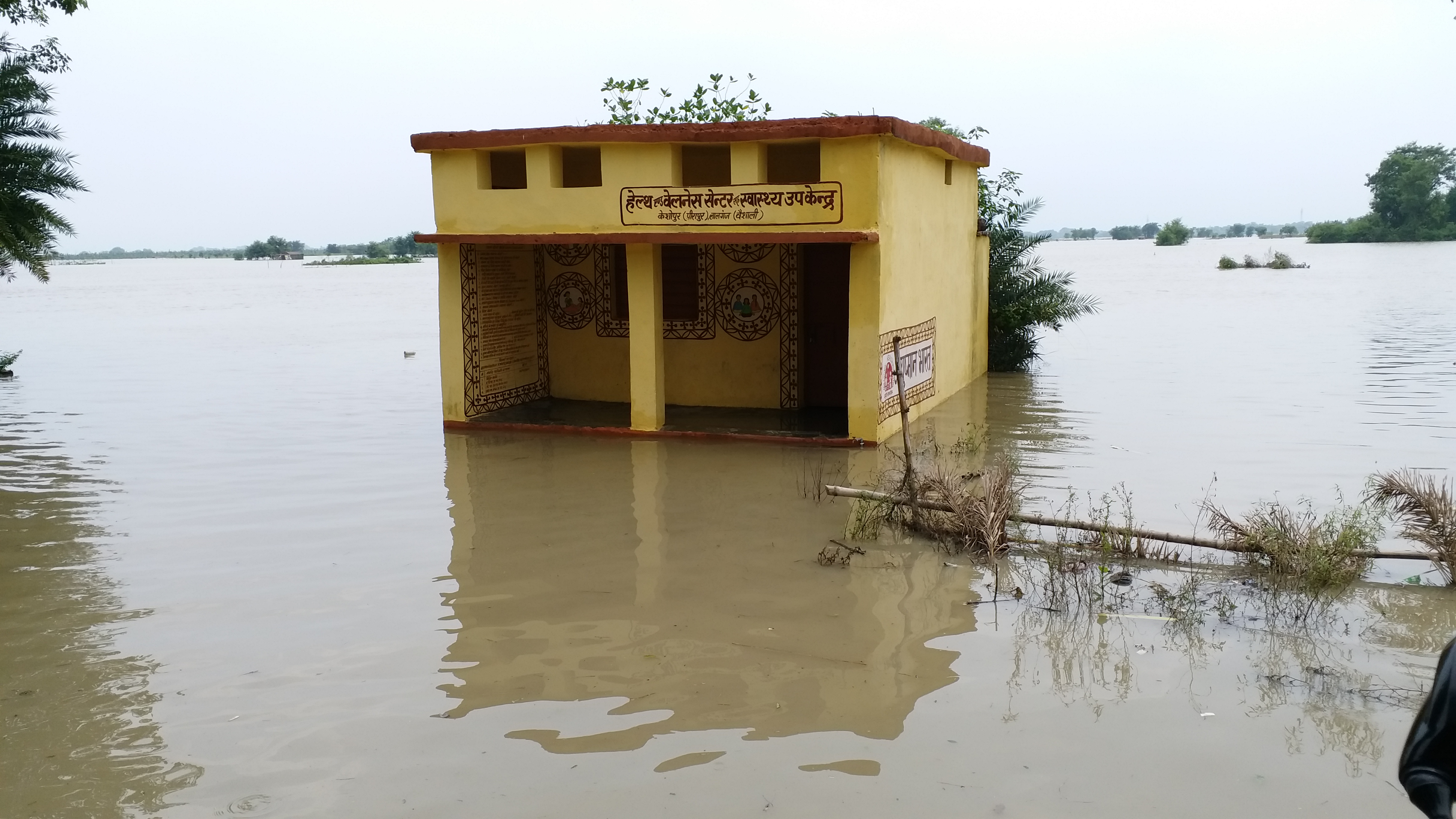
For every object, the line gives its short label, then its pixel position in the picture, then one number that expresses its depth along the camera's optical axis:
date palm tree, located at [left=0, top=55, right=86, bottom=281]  16.75
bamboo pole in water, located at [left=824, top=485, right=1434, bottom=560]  7.46
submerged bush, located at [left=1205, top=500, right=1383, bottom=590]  7.08
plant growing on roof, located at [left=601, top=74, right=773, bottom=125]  22.45
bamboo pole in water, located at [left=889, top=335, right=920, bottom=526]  8.47
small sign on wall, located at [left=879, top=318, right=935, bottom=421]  12.31
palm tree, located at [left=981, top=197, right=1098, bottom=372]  19.55
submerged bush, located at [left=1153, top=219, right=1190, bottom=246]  111.06
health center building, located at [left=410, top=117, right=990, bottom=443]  11.84
